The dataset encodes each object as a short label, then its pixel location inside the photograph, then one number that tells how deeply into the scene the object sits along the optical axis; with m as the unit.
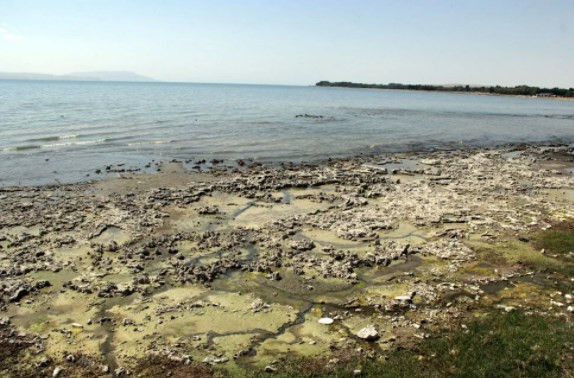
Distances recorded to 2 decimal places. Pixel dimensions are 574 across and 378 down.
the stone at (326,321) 9.30
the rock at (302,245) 13.28
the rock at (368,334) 8.52
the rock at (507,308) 9.49
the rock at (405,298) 10.09
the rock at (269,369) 7.64
